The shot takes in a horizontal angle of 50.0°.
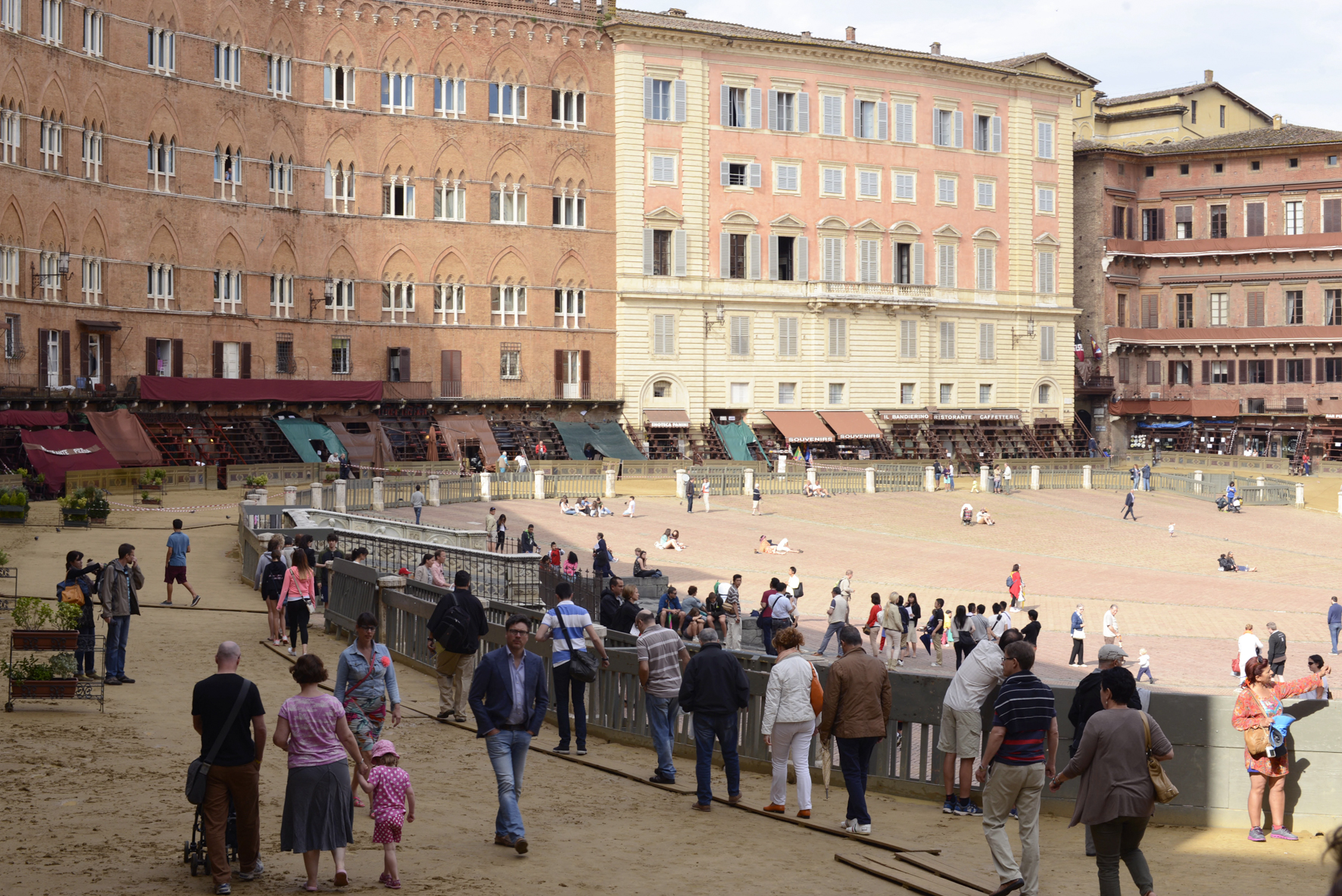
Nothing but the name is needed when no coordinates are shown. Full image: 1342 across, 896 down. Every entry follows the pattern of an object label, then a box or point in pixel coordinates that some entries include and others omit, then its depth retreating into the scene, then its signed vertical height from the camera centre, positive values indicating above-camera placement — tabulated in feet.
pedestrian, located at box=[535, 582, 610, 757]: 44.91 -6.33
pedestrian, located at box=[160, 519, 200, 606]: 75.25 -6.05
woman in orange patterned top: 37.81 -8.23
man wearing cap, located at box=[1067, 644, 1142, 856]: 35.88 -6.46
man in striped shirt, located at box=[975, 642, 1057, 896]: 31.78 -6.78
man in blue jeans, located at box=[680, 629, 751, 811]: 39.04 -6.80
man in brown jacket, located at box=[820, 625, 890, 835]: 36.76 -6.85
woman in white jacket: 37.93 -7.03
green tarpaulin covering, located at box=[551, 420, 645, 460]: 204.64 +0.94
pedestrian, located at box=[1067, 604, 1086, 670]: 85.81 -11.49
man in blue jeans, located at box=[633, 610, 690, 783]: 42.09 -6.92
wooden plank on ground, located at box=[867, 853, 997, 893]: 32.14 -9.70
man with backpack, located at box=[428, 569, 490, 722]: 47.26 -6.23
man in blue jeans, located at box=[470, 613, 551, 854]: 34.45 -6.32
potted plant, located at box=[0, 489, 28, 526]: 113.91 -4.97
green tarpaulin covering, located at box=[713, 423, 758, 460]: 215.10 +1.41
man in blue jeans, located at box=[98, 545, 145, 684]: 53.52 -6.25
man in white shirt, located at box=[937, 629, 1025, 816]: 38.50 -6.94
